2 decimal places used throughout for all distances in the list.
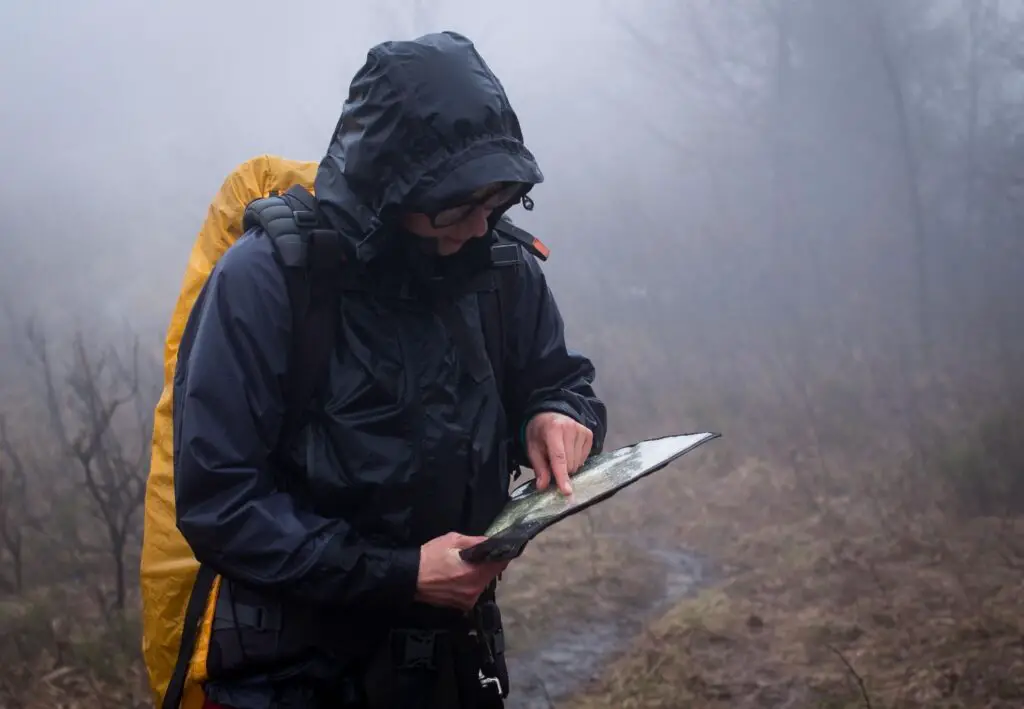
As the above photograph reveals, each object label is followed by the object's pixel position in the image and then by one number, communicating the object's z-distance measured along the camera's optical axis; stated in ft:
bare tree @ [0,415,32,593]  17.04
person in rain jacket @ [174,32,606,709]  4.37
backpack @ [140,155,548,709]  4.64
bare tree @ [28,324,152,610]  15.88
